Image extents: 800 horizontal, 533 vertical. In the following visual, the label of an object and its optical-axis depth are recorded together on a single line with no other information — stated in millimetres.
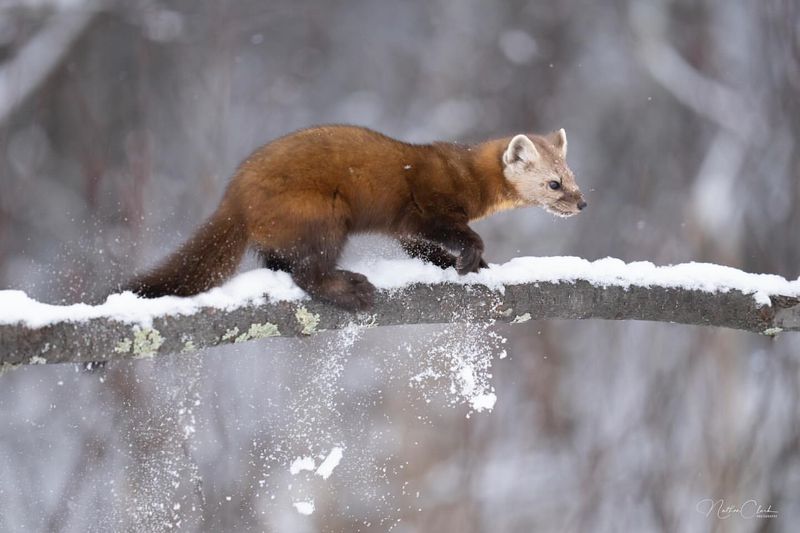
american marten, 8625
